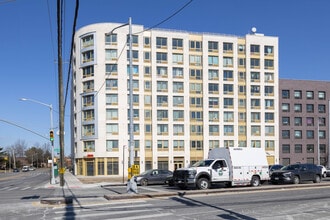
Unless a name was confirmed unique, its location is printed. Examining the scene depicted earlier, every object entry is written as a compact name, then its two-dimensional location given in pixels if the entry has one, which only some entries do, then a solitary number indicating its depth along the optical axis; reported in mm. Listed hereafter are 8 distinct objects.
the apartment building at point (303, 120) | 83688
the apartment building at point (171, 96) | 69938
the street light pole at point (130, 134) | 20531
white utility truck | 24391
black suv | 28719
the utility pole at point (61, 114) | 22159
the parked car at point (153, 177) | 33875
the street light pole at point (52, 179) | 39669
